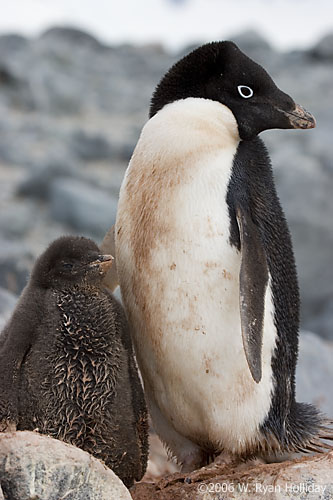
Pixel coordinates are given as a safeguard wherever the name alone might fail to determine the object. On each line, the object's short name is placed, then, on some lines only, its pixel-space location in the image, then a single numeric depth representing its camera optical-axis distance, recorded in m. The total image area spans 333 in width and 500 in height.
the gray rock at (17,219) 17.02
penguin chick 4.66
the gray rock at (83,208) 17.23
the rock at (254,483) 4.68
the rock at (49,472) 4.02
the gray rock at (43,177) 19.14
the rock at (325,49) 30.47
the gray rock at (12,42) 30.39
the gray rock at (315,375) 8.86
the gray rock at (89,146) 23.05
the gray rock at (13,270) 11.26
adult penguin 5.16
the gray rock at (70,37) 35.47
